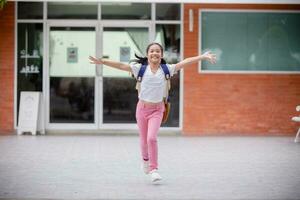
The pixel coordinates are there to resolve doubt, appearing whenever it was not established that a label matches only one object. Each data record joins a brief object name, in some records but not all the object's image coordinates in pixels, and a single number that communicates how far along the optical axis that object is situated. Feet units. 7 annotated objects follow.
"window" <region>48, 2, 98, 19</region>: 50.96
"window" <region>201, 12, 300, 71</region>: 51.37
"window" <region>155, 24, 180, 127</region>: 51.44
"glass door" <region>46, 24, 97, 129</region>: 51.44
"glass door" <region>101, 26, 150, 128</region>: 51.52
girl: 30.17
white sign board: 50.00
